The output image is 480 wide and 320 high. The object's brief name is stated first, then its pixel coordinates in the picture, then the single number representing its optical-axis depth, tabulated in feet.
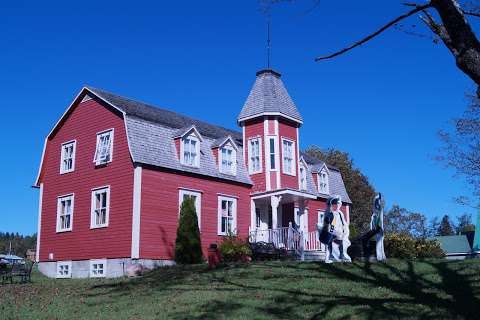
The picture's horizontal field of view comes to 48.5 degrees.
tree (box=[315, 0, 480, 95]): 20.59
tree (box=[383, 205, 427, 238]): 207.97
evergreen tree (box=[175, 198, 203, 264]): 72.02
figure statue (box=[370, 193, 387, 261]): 55.21
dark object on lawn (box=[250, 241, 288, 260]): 75.00
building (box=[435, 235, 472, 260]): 156.46
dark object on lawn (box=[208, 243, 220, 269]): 68.59
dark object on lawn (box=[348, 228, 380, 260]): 56.28
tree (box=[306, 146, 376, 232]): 164.55
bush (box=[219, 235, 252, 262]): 69.52
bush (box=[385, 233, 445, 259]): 86.43
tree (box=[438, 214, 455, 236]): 331.16
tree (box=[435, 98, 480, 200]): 88.64
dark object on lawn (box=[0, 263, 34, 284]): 66.08
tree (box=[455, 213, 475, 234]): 335.88
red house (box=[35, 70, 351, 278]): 73.46
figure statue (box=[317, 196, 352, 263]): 55.97
